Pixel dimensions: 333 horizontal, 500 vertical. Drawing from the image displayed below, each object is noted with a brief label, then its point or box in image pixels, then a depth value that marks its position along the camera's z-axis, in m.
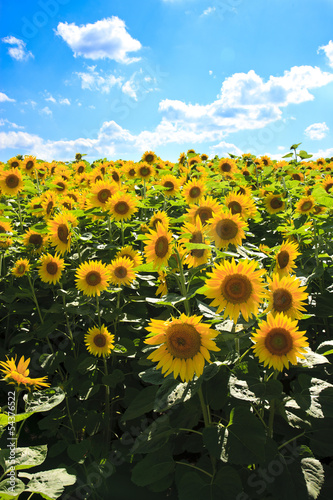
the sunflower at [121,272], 3.15
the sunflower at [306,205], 4.10
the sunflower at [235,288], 1.86
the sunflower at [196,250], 2.35
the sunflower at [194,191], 3.71
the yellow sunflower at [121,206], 3.87
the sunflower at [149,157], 6.28
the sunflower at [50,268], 3.50
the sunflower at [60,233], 3.68
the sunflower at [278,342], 1.84
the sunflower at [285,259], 2.53
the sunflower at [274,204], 4.93
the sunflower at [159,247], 2.31
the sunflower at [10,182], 5.24
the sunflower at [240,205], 2.94
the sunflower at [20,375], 1.84
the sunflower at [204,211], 2.68
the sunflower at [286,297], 2.02
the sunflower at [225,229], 2.41
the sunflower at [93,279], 3.04
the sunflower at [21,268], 3.67
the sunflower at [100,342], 2.92
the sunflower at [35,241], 3.99
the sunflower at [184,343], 1.75
